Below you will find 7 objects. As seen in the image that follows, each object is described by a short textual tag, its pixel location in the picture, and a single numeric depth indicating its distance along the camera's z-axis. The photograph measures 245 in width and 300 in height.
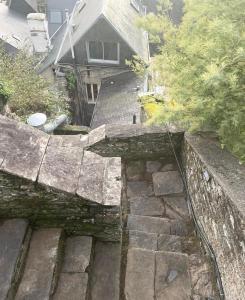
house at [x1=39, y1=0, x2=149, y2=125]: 9.99
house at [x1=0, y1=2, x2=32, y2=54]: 12.05
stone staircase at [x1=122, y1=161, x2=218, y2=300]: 2.45
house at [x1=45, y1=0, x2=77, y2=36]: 15.40
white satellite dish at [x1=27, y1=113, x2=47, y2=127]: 6.72
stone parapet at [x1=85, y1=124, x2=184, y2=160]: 3.41
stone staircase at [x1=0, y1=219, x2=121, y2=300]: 2.03
